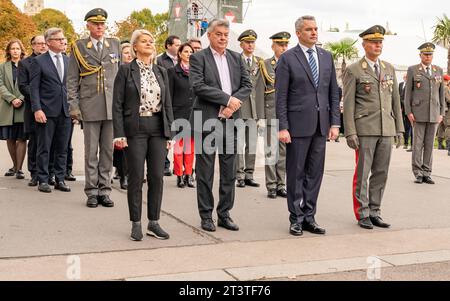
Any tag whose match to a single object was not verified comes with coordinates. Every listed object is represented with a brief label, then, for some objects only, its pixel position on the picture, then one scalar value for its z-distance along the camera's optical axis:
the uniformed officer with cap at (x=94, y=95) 7.96
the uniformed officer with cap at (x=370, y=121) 7.23
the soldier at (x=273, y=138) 9.05
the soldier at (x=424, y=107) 10.75
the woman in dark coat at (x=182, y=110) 9.54
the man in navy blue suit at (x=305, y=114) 6.79
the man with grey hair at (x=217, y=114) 6.75
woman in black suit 6.30
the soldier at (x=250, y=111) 9.40
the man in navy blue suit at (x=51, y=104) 8.85
